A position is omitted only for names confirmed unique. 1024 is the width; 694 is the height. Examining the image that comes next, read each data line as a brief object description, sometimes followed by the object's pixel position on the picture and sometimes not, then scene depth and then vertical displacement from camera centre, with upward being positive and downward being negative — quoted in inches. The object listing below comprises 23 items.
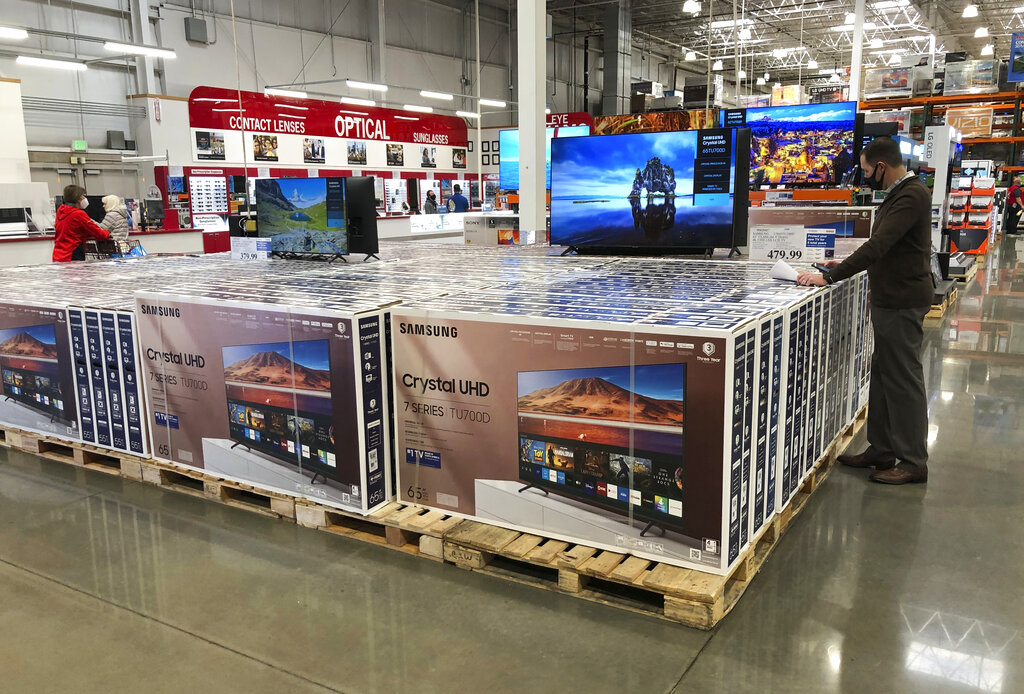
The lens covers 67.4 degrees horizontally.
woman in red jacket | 333.4 -5.9
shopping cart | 349.1 -16.3
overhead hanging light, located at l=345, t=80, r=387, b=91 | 609.5 +102.5
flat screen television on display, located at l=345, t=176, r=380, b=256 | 225.0 -1.0
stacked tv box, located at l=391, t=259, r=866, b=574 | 118.4 -34.1
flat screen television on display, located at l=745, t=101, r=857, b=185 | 293.6 +22.8
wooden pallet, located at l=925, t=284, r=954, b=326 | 388.2 -57.9
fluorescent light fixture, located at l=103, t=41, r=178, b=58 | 479.8 +107.4
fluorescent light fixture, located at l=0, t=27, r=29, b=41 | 412.2 +99.1
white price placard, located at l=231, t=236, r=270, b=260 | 254.1 -11.9
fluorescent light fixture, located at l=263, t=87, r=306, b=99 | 649.2 +102.9
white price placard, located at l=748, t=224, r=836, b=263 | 209.2 -10.9
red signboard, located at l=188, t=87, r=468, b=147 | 668.1 +90.2
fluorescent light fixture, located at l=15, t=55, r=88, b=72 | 506.5 +102.3
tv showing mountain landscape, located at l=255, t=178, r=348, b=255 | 232.1 -0.9
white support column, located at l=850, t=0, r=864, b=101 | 583.5 +115.8
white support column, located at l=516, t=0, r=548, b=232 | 323.0 +40.9
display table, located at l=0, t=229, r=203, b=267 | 424.8 -18.3
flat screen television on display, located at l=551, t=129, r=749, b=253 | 212.5 +4.4
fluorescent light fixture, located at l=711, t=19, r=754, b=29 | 1045.6 +245.3
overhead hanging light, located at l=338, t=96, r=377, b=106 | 773.9 +111.3
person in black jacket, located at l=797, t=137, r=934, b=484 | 161.5 -19.0
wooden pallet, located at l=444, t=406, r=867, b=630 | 116.6 -59.0
